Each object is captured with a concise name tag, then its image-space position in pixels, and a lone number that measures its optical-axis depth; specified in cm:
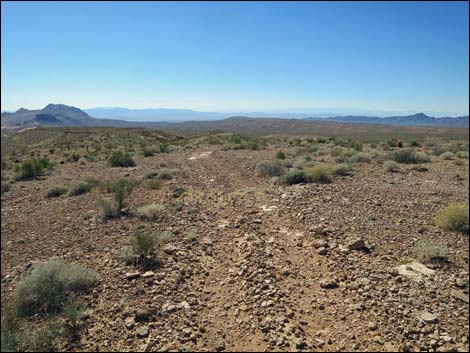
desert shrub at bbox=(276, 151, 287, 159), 2023
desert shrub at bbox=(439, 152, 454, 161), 2031
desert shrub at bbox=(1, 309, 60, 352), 437
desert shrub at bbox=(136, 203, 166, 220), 984
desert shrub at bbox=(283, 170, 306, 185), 1362
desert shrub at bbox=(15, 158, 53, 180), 1868
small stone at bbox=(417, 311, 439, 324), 485
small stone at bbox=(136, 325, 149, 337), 471
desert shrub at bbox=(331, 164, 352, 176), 1488
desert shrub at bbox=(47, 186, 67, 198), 1380
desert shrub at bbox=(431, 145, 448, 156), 2303
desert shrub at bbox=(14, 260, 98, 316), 543
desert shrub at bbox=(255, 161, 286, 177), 1532
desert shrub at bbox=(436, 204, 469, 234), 805
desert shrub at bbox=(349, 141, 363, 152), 2601
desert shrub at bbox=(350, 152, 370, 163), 1878
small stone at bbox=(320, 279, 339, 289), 586
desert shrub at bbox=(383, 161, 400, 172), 1623
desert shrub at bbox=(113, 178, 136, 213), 1056
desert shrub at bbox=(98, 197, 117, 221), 1002
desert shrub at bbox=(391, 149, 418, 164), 1908
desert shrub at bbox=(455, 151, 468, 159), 2098
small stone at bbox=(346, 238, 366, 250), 722
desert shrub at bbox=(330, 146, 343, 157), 2105
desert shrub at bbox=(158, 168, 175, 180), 1580
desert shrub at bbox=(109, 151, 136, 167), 2098
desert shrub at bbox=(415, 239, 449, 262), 665
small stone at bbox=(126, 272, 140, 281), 625
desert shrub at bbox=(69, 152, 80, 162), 2510
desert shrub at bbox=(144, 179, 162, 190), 1375
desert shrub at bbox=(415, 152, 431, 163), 1923
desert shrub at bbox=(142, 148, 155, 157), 2613
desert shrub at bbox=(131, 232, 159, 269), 676
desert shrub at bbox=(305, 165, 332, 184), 1356
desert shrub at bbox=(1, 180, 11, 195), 1527
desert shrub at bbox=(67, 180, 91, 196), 1353
